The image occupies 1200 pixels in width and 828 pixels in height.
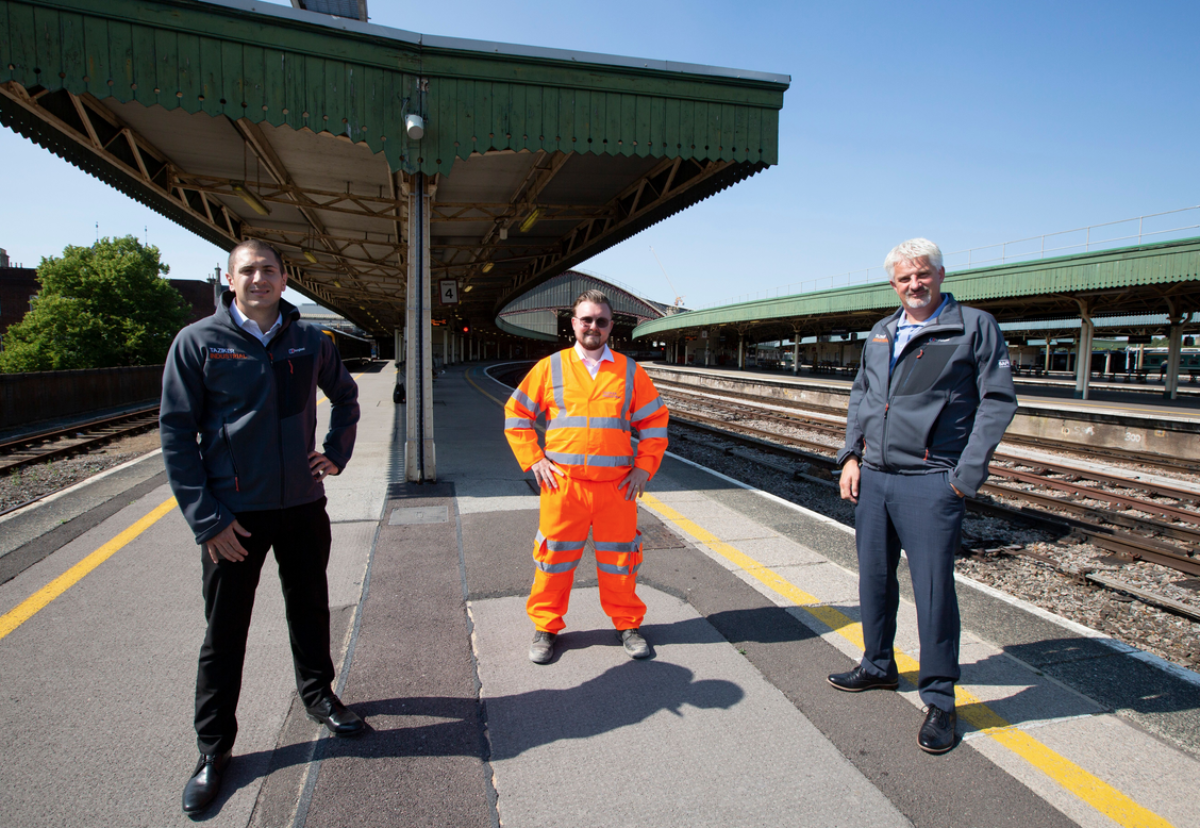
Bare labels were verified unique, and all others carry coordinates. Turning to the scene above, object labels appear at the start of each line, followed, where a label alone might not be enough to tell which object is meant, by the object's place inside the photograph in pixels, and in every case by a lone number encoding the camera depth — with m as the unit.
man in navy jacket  2.17
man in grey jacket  2.46
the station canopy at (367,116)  5.20
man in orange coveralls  3.03
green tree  36.84
